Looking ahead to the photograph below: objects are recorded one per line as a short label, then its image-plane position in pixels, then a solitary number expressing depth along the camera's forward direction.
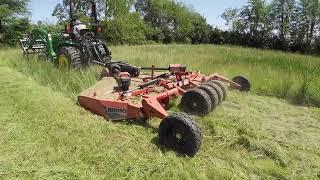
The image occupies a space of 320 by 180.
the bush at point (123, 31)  20.42
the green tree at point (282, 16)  30.14
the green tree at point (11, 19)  17.26
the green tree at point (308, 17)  29.64
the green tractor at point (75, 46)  5.53
